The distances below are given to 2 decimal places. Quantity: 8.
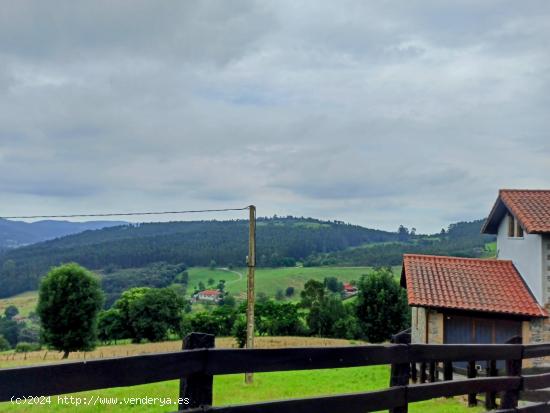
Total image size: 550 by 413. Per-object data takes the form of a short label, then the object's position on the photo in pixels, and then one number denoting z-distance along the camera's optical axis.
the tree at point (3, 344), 60.06
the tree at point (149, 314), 53.69
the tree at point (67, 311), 36.22
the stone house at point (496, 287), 16.92
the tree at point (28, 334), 71.84
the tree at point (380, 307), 42.06
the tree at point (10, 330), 71.96
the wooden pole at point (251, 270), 17.05
